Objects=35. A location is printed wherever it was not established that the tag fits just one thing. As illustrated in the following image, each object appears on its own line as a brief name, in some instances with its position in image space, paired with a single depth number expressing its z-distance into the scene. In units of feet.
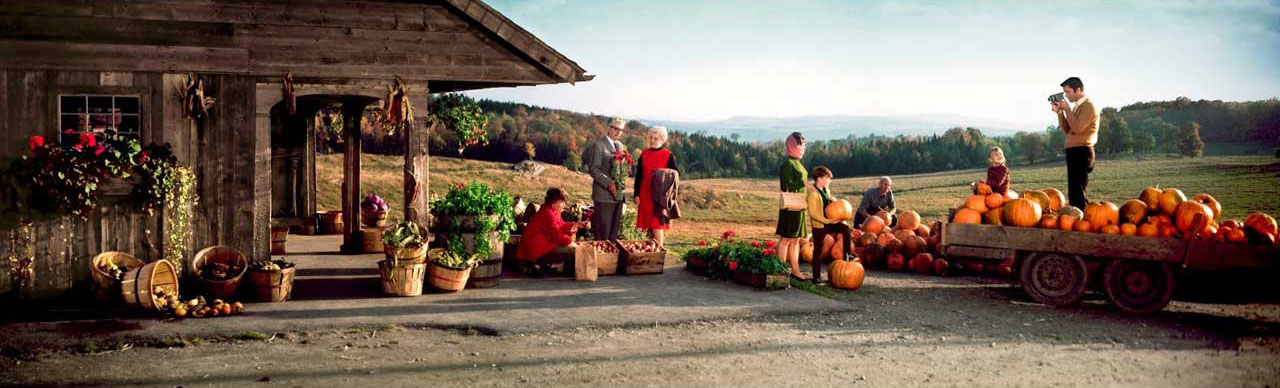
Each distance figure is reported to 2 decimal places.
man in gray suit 43.24
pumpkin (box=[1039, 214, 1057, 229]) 34.99
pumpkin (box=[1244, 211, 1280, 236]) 31.65
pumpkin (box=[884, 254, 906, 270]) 45.96
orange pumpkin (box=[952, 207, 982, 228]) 36.32
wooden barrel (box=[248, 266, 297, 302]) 32.94
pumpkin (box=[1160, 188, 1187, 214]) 33.60
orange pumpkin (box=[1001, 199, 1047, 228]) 35.35
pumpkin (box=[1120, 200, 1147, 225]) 33.73
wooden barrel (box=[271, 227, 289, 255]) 47.73
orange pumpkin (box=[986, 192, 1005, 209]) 36.29
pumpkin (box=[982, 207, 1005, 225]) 36.17
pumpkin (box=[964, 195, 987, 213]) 36.60
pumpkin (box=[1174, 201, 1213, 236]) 32.12
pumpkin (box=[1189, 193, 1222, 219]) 34.27
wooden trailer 31.86
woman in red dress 43.70
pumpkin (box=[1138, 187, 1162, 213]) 34.27
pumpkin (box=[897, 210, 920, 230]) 49.80
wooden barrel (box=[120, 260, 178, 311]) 30.58
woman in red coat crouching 39.58
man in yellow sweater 39.83
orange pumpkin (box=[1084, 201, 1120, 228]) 34.14
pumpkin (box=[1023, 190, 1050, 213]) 36.52
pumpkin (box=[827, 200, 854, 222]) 38.88
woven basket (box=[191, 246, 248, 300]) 32.24
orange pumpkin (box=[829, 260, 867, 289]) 38.73
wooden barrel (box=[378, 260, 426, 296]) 34.30
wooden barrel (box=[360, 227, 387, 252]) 48.01
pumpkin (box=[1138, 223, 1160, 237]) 33.14
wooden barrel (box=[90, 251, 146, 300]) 31.73
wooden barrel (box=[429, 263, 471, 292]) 35.35
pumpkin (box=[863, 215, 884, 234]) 49.85
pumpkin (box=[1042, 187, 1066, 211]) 37.29
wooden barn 32.37
